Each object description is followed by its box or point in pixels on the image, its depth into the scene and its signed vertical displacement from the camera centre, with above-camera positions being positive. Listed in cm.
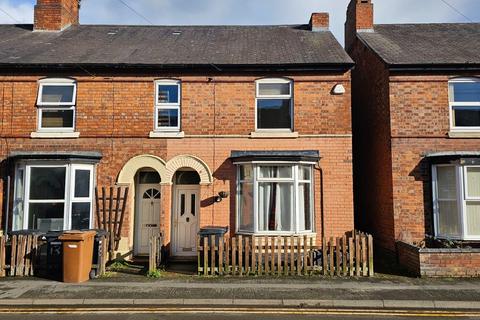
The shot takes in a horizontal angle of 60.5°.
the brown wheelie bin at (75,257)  929 -130
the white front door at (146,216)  1240 -49
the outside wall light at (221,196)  1163 +10
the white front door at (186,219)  1223 -58
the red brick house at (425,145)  1103 +155
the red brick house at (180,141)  1145 +168
